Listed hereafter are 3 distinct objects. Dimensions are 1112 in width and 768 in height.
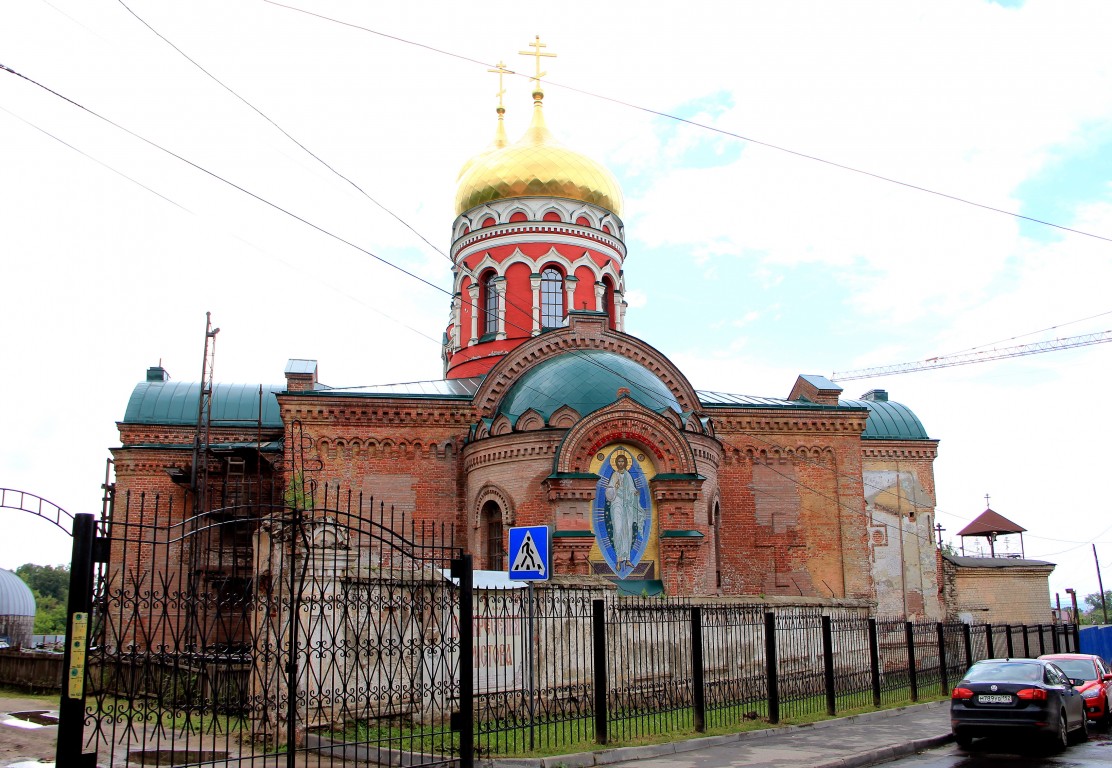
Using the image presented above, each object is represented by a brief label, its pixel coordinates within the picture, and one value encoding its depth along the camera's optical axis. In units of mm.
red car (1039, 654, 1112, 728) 13289
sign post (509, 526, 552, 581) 8961
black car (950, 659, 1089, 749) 10742
